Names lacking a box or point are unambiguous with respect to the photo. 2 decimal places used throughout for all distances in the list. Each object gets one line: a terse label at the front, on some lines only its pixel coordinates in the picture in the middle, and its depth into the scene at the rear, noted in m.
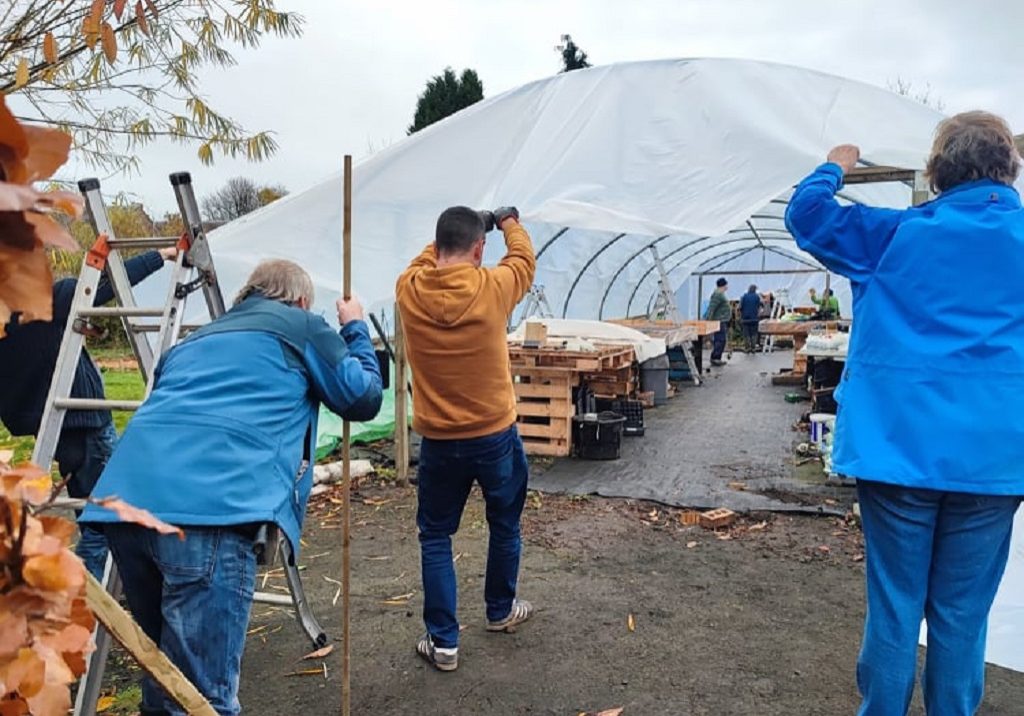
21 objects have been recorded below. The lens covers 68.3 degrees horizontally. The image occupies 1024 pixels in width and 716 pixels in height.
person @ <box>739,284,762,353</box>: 20.45
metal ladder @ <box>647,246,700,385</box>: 14.34
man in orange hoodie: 3.43
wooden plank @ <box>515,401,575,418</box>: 8.09
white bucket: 7.54
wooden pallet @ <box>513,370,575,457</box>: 8.07
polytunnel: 4.12
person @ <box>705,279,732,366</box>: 17.75
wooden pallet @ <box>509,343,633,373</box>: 8.01
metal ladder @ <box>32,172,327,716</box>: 3.12
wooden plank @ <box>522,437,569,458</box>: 8.07
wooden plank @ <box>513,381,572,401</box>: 8.05
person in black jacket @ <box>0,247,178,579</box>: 3.58
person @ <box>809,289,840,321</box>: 15.95
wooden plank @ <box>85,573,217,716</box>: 1.09
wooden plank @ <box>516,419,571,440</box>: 8.08
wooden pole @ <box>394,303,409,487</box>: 7.00
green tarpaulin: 7.80
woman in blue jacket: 2.34
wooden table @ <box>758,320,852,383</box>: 13.42
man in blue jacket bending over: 2.23
